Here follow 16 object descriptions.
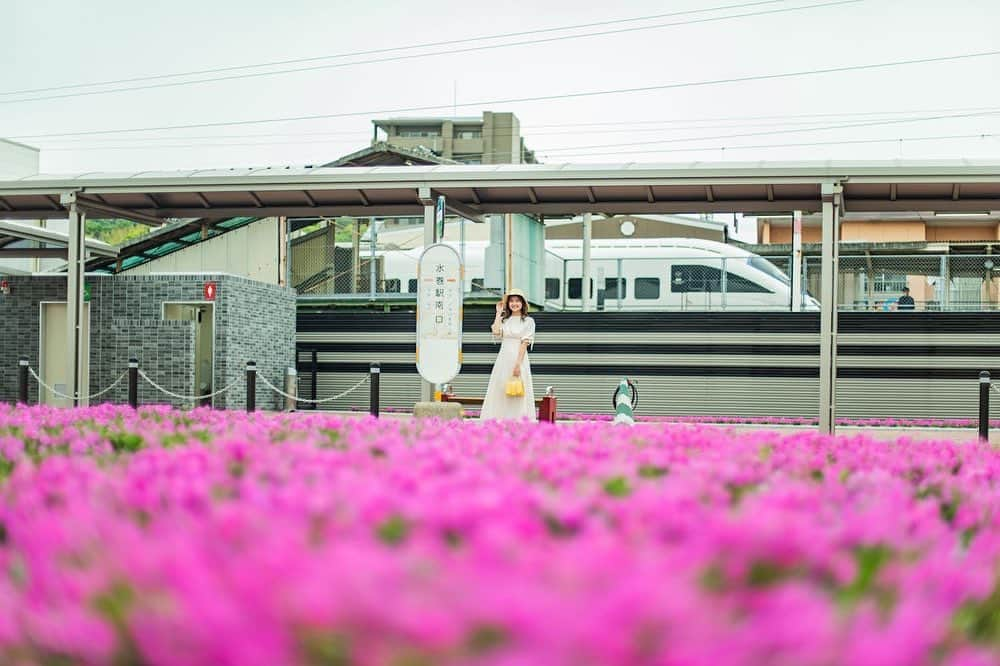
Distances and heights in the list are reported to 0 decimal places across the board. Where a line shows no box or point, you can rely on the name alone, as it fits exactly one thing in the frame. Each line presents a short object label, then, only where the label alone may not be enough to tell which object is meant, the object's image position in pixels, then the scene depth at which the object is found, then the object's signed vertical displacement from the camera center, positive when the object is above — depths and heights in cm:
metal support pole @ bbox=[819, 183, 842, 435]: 1575 +7
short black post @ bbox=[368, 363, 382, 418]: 1620 -81
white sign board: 1599 +12
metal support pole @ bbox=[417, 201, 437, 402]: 1688 +124
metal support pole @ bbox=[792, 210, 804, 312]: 2242 +103
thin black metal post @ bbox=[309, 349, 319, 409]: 2342 -97
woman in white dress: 1395 -38
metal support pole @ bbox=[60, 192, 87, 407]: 1811 +48
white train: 2589 +116
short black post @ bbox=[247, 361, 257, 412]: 1783 -91
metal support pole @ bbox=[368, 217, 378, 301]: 2533 +113
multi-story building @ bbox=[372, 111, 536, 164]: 10019 +1628
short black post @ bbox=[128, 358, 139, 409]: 1808 -89
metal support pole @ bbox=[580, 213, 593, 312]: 2265 +96
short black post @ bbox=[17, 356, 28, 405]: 1906 -96
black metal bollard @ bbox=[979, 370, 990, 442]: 1552 -94
